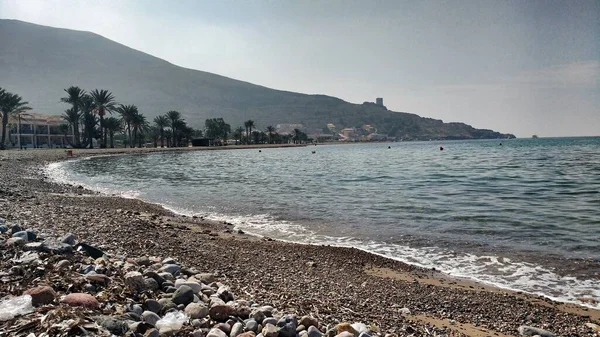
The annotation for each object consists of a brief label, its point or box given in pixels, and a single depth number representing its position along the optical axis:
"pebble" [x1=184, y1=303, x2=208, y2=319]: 4.08
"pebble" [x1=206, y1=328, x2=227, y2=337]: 3.61
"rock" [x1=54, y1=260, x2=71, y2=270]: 4.74
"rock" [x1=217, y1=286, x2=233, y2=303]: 4.90
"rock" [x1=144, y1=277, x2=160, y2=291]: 4.62
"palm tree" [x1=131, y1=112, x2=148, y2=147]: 109.79
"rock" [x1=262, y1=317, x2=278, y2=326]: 4.11
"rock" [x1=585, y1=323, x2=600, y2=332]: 5.41
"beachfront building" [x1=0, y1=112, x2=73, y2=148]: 105.94
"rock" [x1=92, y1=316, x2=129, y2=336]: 3.21
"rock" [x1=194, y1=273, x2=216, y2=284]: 5.71
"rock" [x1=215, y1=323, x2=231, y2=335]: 3.88
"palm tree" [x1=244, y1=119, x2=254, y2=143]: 169.12
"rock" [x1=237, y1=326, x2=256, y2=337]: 3.75
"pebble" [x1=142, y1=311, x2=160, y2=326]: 3.69
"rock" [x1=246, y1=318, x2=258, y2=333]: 4.00
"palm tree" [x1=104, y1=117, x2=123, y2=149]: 102.75
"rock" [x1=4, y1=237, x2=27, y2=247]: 5.41
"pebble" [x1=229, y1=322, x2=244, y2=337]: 3.85
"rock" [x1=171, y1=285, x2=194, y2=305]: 4.39
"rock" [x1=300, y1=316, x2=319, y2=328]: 4.23
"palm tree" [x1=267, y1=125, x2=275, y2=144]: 189.27
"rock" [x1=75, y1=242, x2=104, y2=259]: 5.86
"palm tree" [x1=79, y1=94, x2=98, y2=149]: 91.58
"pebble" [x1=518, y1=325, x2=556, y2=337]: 5.06
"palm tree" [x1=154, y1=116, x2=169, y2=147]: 124.32
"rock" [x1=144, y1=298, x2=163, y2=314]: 4.06
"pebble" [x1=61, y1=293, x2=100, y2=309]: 3.59
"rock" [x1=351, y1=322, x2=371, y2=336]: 4.19
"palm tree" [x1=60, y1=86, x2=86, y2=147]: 88.25
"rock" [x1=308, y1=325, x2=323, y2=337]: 3.99
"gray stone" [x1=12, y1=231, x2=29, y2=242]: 5.81
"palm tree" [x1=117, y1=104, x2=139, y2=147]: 107.00
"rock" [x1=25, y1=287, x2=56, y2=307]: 3.56
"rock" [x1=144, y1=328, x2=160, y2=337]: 3.34
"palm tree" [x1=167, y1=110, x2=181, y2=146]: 123.50
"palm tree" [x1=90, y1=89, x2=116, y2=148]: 92.62
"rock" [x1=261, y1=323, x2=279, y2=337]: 3.83
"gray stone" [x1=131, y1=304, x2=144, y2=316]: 3.83
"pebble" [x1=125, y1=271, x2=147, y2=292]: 4.42
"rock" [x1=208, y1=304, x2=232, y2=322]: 4.16
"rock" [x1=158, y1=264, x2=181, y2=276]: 5.70
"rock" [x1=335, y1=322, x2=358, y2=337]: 4.15
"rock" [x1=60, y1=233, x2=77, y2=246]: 6.16
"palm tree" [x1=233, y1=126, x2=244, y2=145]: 173.38
